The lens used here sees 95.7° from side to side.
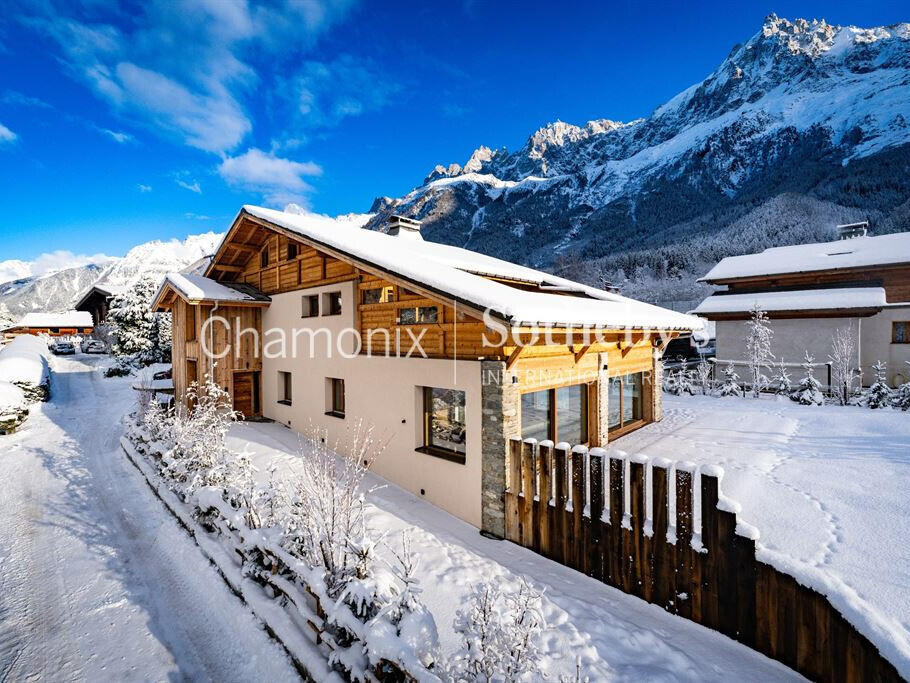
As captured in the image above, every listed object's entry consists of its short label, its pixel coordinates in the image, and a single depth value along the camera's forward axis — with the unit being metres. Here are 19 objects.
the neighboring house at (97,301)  40.91
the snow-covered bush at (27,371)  17.56
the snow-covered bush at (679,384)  18.56
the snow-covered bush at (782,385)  16.77
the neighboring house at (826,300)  18.06
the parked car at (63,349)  36.62
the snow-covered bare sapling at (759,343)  18.59
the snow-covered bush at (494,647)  3.16
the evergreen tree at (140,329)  26.97
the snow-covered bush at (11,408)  13.61
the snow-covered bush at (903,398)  13.36
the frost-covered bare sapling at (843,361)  15.10
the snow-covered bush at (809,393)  15.10
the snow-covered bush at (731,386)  17.23
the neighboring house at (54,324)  53.72
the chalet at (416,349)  6.99
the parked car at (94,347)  38.09
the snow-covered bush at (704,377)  18.23
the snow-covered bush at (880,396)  13.84
